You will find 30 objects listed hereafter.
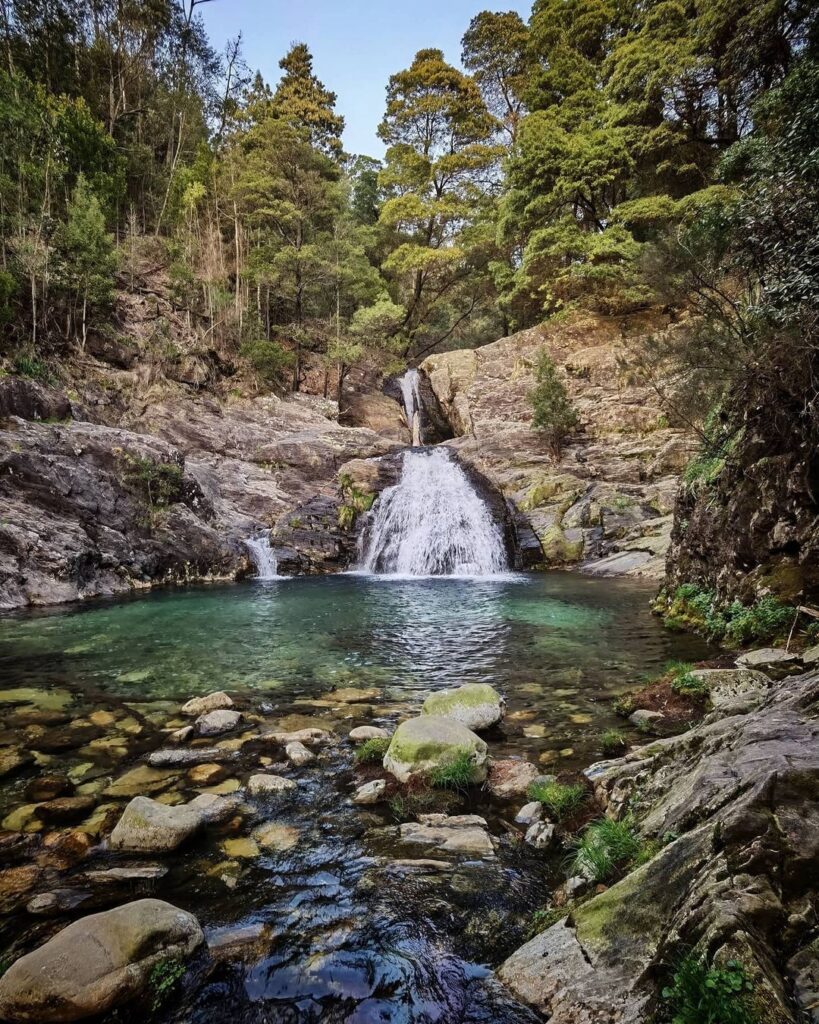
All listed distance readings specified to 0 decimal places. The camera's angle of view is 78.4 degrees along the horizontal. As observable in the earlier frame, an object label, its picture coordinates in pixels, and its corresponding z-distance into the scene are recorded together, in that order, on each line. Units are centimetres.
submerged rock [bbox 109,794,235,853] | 298
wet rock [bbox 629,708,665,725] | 452
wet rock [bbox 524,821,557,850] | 298
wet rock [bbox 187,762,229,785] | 386
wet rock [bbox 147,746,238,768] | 414
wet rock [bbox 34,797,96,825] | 333
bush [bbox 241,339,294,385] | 2370
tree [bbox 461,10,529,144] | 2803
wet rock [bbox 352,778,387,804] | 353
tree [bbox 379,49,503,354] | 2648
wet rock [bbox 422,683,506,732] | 455
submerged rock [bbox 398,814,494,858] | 298
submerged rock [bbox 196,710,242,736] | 477
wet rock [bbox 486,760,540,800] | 361
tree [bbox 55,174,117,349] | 1769
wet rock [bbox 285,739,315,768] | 415
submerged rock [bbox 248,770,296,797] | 366
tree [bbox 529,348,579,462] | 1934
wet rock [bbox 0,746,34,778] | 398
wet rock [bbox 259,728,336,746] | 450
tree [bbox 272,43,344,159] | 2991
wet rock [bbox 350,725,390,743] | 451
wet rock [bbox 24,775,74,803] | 360
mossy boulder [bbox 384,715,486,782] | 372
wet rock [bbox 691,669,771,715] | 445
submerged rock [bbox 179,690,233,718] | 524
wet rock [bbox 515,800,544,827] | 323
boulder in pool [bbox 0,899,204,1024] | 185
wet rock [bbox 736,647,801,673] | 458
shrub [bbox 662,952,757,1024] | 124
